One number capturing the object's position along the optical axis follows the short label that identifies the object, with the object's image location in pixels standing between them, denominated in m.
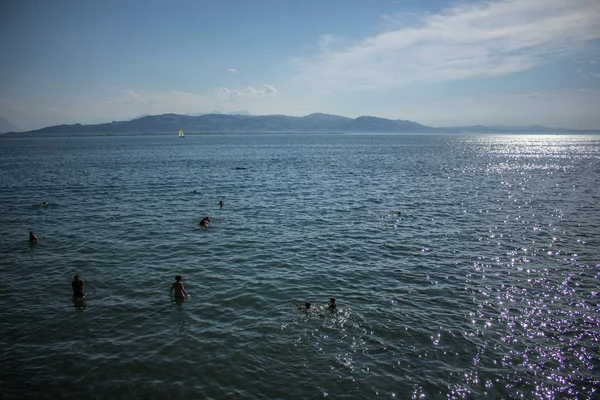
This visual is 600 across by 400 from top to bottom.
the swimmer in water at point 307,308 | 20.20
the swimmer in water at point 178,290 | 21.55
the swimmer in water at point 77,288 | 21.47
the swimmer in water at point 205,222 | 36.78
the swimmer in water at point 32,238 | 31.15
